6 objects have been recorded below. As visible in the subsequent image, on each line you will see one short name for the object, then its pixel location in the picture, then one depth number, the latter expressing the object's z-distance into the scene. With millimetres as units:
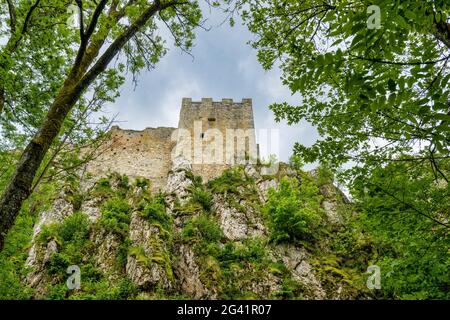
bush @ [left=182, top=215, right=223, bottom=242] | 15438
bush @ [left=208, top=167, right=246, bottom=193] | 19719
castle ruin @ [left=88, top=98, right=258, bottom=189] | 24406
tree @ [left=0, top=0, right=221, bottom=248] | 4242
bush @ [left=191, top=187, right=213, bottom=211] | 18844
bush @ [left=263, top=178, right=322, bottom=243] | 15492
